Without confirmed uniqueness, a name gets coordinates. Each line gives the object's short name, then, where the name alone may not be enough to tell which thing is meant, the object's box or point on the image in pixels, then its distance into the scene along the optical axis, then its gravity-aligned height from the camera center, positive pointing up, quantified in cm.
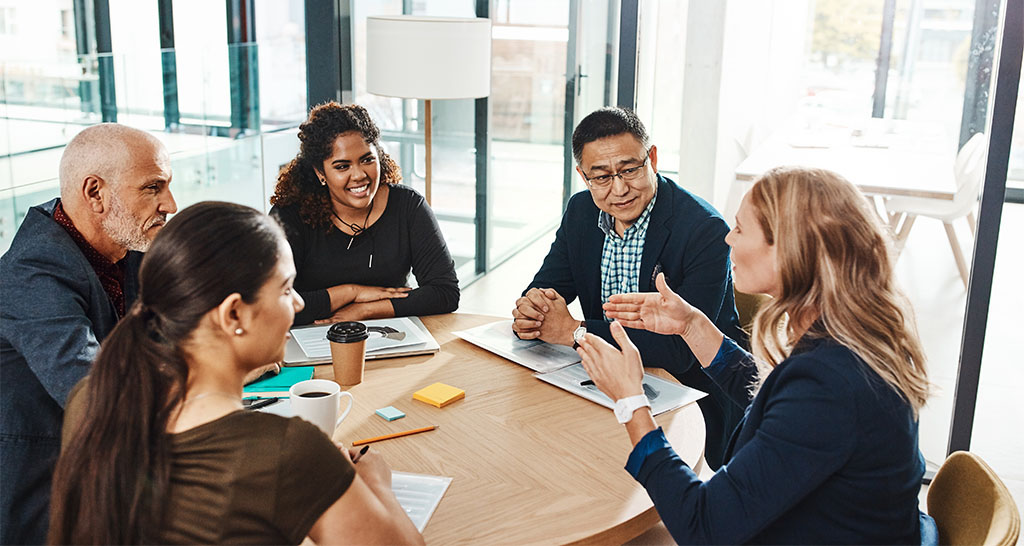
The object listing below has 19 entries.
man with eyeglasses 230 -49
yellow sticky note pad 188 -70
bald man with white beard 165 -45
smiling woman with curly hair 271 -47
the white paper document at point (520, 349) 214 -69
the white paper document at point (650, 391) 191 -70
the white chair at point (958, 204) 302 -44
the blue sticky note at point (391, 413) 181 -70
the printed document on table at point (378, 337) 217 -68
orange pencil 171 -71
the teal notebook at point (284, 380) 191 -69
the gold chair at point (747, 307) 256 -67
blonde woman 133 -50
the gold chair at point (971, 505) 139 -71
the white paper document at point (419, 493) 145 -72
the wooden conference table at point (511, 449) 144 -72
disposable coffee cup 196 -63
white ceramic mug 161 -61
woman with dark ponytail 108 -45
